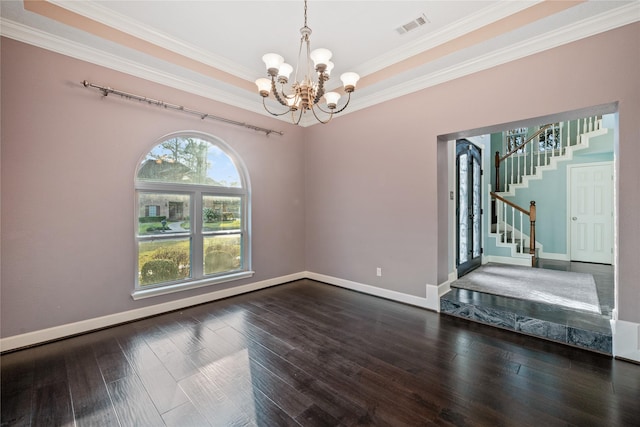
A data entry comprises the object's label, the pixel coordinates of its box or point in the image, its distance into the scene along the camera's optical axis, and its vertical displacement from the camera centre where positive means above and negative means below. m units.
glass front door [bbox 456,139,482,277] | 4.42 +0.14
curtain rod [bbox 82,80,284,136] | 2.82 +1.34
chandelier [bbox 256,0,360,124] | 2.20 +1.19
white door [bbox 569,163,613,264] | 5.41 +0.04
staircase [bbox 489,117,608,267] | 5.45 +1.14
